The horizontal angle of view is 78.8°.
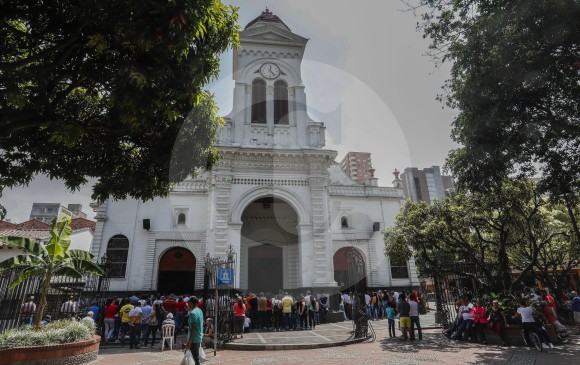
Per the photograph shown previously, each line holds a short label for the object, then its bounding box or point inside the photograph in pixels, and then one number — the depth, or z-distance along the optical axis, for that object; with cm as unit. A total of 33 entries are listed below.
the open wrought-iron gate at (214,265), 1100
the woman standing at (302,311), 1540
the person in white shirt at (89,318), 1018
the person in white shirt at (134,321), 1145
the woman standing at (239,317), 1313
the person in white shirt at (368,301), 2023
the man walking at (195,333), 685
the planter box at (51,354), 746
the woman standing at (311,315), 1571
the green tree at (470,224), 1413
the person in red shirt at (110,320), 1270
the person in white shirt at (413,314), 1177
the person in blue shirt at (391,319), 1287
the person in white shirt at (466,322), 1138
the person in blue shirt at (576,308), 1366
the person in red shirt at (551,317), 1080
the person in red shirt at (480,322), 1108
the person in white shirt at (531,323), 941
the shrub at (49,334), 770
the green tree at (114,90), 540
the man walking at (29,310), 1250
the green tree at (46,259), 1005
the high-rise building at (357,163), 10807
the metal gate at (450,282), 1389
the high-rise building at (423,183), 9125
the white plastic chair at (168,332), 1101
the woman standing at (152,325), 1204
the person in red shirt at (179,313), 1372
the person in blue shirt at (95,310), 1297
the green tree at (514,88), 795
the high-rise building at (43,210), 6731
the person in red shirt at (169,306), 1373
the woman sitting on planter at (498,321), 1075
